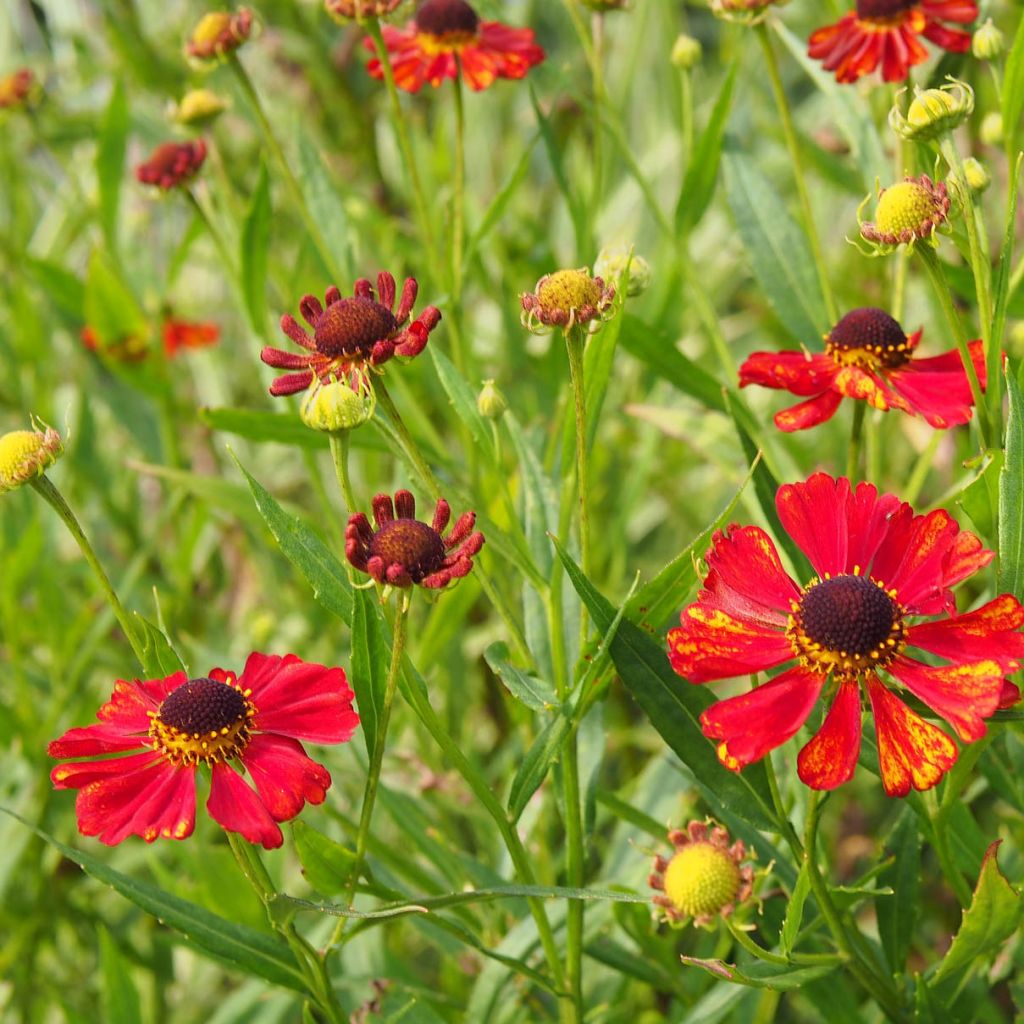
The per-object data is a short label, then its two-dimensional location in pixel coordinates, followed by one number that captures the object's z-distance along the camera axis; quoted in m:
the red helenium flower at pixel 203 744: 0.60
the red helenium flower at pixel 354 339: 0.63
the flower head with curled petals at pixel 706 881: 0.62
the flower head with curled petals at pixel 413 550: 0.59
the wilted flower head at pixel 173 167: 0.78
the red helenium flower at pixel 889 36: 0.70
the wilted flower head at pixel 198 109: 0.81
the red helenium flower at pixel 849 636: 0.58
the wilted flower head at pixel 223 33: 0.75
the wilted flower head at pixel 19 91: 0.89
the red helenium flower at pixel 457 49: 0.75
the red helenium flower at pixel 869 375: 0.65
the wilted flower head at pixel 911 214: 0.61
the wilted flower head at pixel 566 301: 0.62
